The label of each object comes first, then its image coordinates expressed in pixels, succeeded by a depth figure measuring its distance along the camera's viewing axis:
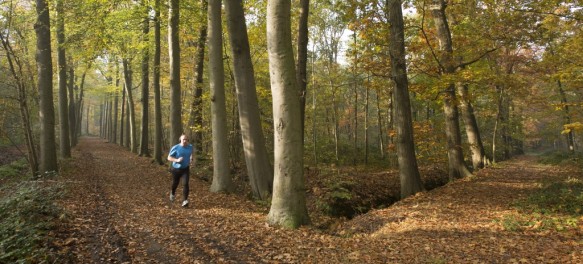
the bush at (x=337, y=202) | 10.29
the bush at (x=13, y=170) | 12.61
